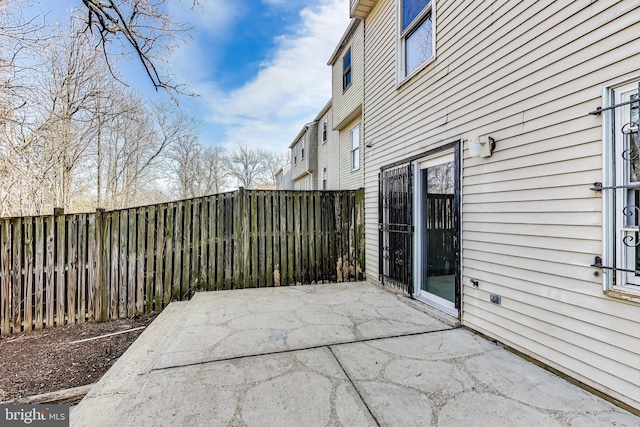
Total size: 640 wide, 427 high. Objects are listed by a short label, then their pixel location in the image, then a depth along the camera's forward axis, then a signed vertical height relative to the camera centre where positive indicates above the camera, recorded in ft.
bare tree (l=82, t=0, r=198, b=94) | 10.98 +7.61
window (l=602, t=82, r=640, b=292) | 5.67 +0.53
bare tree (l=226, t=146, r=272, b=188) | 87.16 +15.45
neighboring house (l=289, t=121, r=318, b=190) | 42.96 +9.71
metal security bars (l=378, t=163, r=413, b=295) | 13.37 -0.63
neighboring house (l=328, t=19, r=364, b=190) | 22.79 +10.20
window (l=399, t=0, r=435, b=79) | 12.35 +8.48
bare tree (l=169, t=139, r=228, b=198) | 53.77 +10.68
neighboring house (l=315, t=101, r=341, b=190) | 31.83 +7.76
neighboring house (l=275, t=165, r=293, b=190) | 64.98 +9.33
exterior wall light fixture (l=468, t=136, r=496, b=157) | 8.90 +2.21
